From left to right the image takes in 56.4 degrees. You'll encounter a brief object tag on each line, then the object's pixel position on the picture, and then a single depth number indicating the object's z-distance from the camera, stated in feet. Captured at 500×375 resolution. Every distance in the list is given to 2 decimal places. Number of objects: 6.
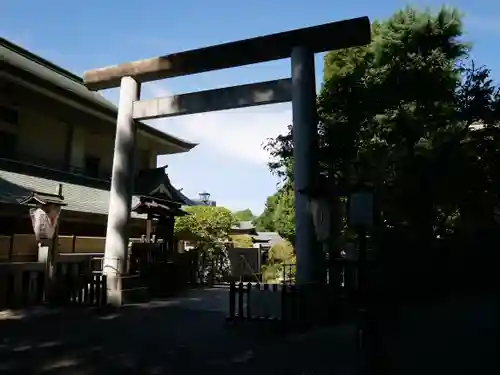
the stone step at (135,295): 37.40
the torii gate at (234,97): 31.50
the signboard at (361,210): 23.54
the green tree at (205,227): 68.13
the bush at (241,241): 80.58
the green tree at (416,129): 45.68
